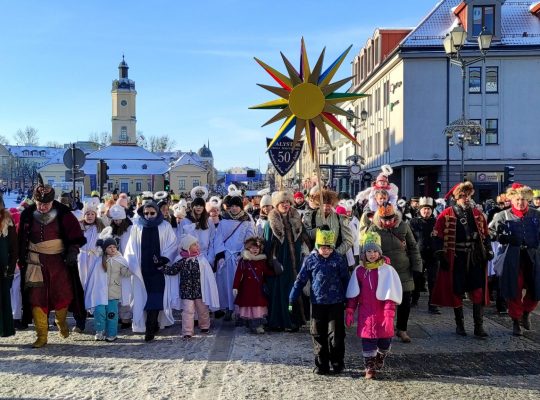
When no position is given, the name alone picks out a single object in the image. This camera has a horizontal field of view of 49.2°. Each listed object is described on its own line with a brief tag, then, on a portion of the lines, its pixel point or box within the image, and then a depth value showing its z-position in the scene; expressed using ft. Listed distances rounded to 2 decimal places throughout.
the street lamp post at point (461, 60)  49.70
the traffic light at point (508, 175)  60.85
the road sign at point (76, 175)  49.80
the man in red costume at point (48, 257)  25.41
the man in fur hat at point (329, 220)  26.23
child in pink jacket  20.10
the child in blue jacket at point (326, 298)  20.75
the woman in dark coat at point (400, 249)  24.99
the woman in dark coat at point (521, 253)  26.86
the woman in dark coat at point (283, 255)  27.45
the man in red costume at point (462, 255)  26.48
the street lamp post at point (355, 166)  72.28
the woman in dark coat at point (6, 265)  24.64
